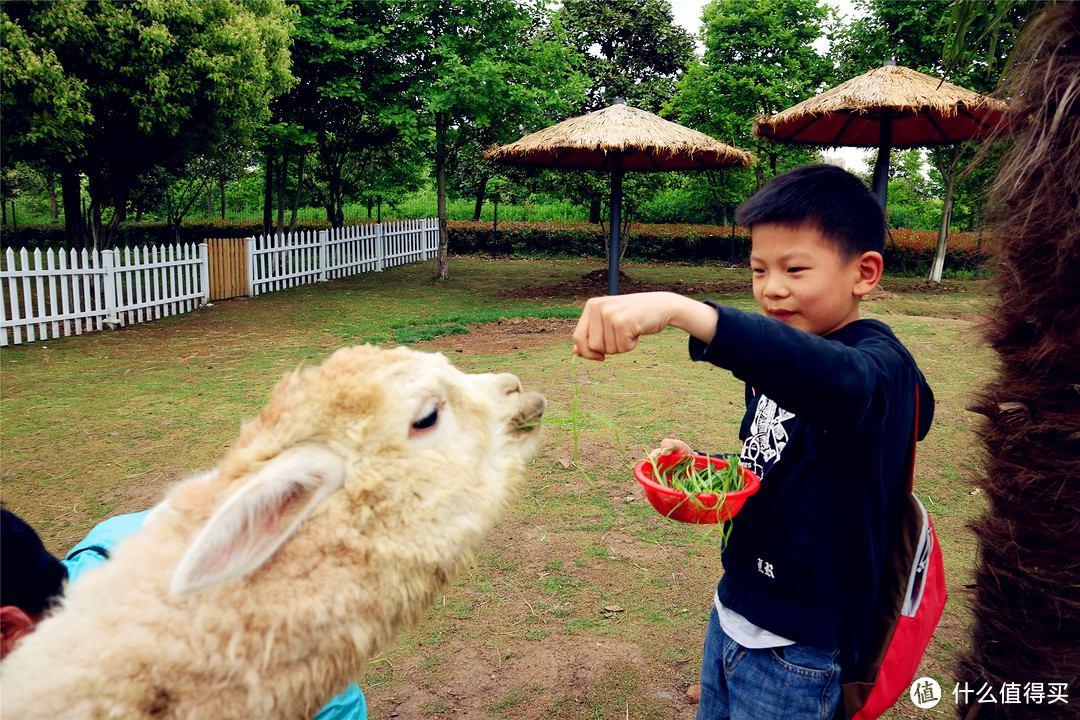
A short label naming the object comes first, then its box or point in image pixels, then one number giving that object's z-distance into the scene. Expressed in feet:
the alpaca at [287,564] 4.31
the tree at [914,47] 56.18
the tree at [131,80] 34.04
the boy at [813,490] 5.37
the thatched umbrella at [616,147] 45.60
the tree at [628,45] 113.91
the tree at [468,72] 51.13
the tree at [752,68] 66.74
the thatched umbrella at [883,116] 39.17
